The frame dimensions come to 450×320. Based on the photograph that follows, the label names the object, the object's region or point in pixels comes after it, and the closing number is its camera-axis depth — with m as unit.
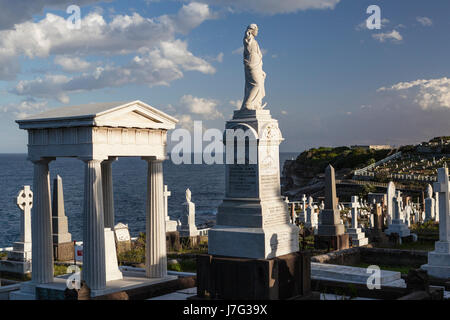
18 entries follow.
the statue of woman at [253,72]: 10.98
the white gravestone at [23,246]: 15.98
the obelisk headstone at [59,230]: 17.67
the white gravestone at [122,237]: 18.72
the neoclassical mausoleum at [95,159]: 11.26
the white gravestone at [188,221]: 20.45
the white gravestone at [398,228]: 19.81
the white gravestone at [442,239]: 13.40
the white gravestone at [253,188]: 10.28
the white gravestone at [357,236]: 19.22
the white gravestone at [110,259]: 12.48
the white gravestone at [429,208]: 27.17
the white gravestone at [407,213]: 24.82
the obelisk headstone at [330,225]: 18.34
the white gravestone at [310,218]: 23.52
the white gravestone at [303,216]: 25.21
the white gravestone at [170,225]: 19.59
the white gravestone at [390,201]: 23.48
